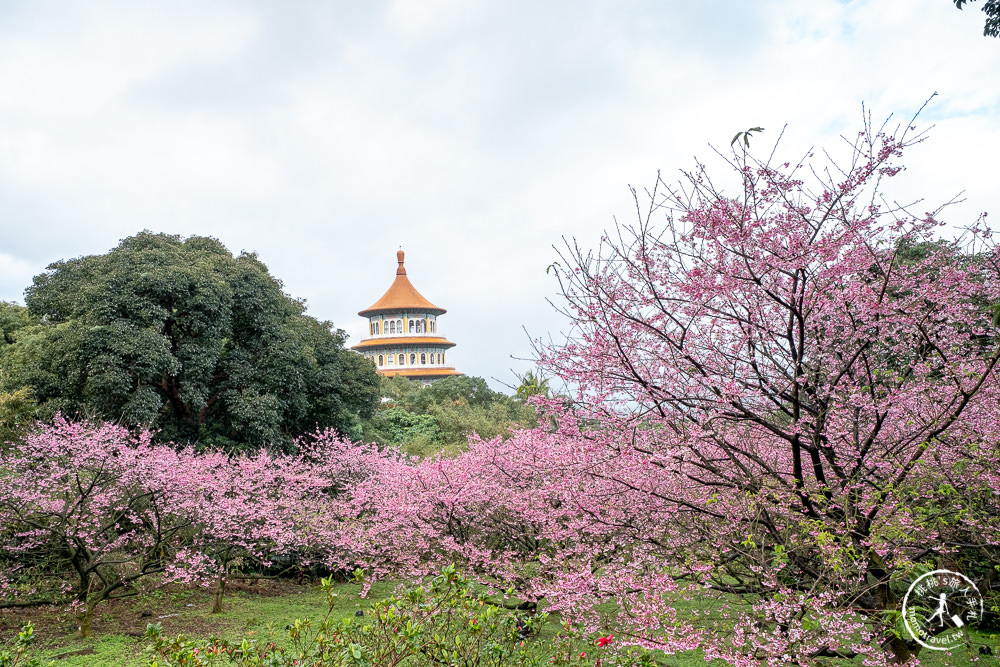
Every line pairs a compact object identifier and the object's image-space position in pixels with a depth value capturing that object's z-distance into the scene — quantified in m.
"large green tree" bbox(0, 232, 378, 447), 13.45
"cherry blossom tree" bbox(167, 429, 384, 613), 9.66
